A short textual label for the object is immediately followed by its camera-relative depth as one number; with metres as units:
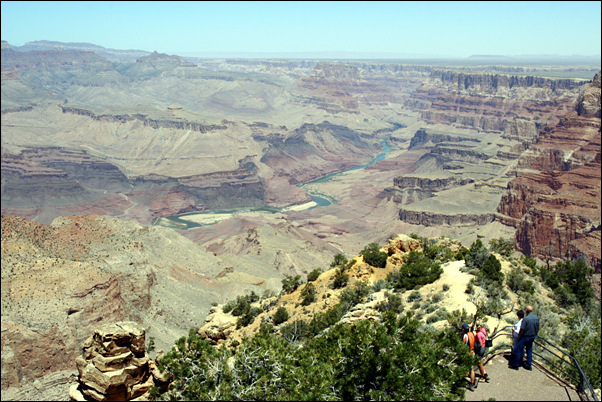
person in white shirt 17.37
